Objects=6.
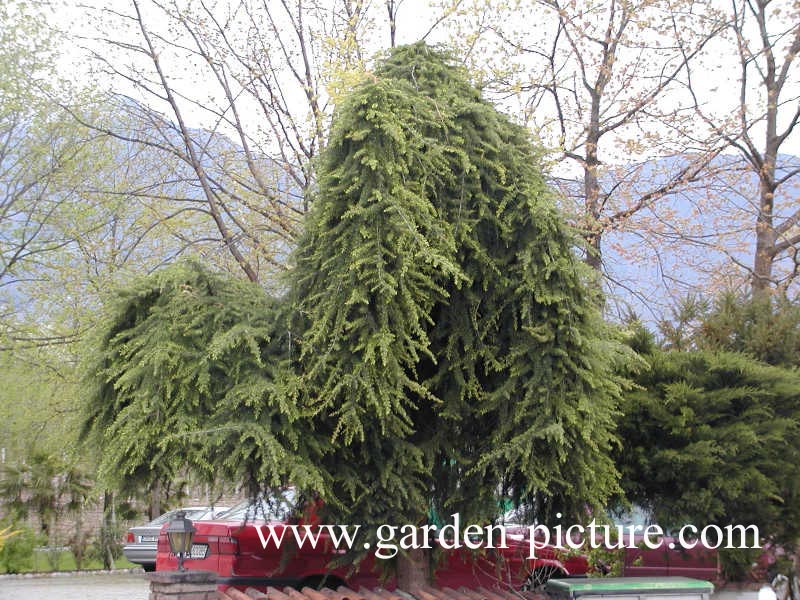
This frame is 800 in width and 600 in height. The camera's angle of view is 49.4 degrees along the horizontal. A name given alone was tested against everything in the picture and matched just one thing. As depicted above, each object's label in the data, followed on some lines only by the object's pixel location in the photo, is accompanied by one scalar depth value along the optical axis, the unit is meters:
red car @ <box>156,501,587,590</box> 9.21
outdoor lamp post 7.60
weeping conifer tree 7.54
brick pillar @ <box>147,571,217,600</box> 7.43
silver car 17.17
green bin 6.97
